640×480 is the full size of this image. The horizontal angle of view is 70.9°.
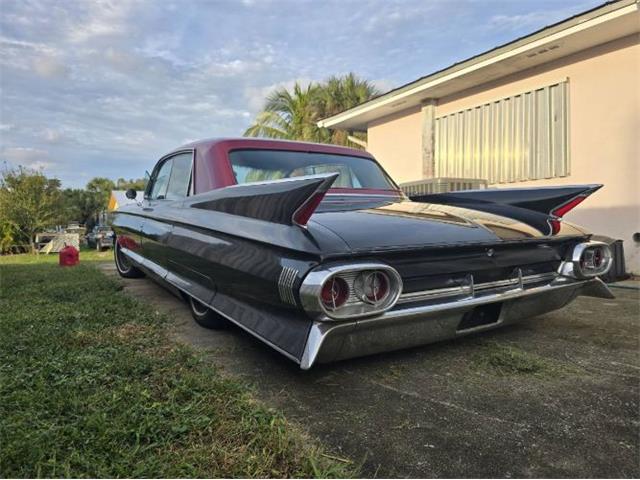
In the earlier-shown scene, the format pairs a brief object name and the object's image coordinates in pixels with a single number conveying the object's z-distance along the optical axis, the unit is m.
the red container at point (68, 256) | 7.69
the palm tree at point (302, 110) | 17.03
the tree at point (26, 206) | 19.23
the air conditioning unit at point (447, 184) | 7.01
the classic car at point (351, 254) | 1.84
